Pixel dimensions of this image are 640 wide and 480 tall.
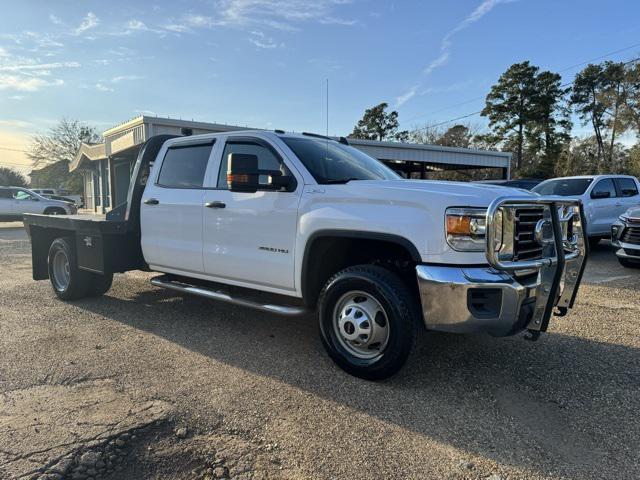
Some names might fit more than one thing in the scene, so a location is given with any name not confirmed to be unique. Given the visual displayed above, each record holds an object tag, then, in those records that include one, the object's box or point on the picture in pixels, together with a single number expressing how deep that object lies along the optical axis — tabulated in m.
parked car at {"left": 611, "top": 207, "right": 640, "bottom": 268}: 8.12
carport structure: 22.22
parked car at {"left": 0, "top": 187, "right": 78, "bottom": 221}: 20.22
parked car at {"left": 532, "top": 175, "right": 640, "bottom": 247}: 10.71
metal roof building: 17.78
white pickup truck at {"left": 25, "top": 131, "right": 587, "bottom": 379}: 3.24
